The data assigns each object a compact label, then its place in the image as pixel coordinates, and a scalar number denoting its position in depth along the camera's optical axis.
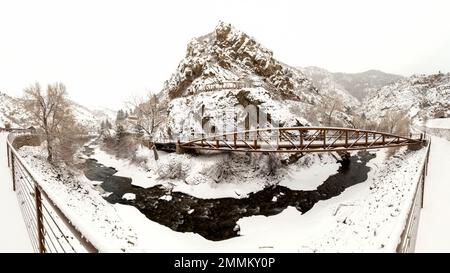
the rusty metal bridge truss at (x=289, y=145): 21.08
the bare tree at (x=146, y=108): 30.62
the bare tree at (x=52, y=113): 20.41
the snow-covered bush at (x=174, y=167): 24.81
